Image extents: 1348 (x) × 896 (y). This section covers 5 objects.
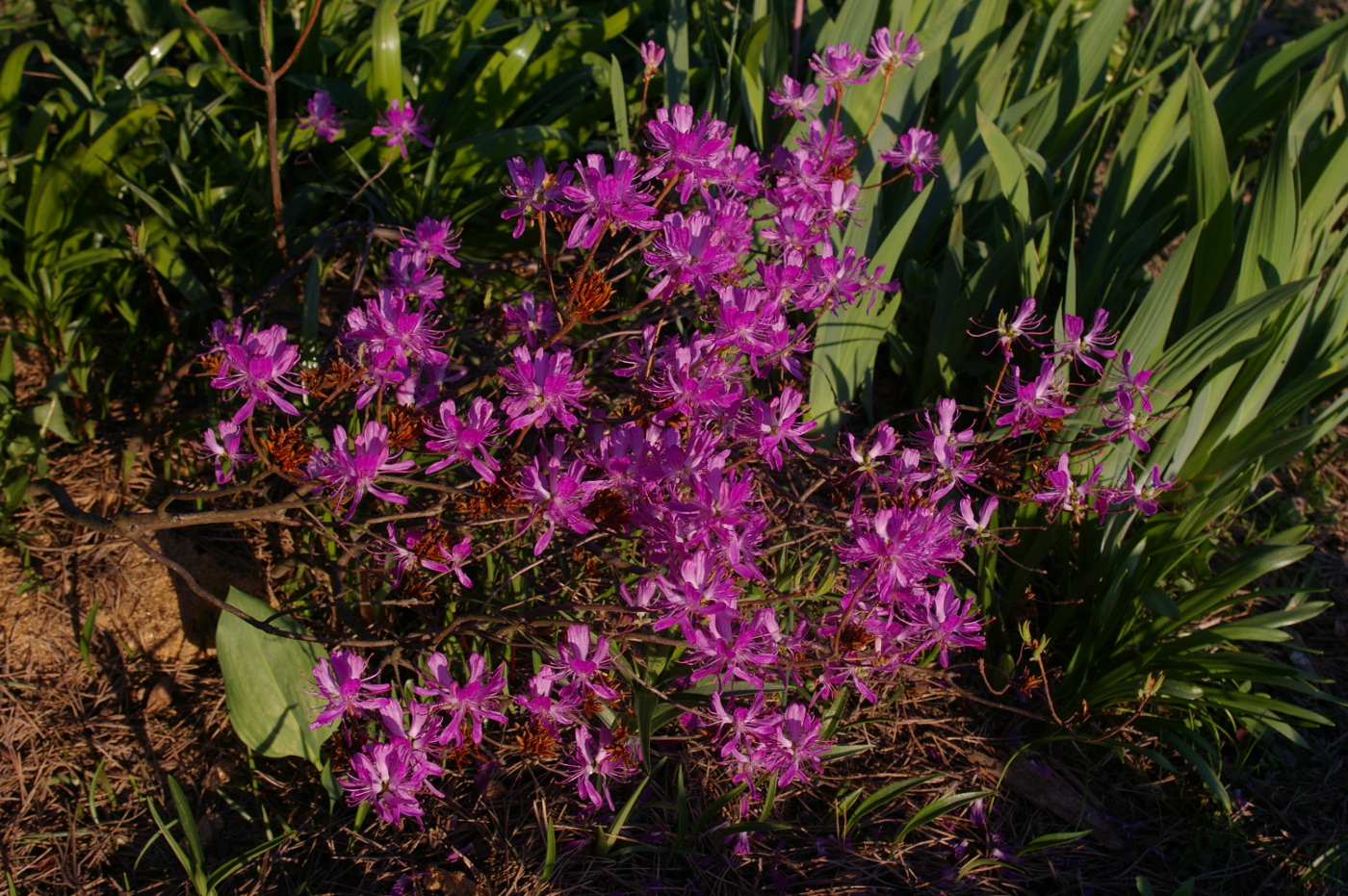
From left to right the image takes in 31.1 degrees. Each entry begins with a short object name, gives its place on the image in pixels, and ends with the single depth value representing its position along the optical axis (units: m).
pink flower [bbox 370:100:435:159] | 1.28
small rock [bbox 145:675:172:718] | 1.21
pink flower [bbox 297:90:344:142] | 1.30
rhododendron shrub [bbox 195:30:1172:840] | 1.09
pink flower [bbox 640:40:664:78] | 1.24
